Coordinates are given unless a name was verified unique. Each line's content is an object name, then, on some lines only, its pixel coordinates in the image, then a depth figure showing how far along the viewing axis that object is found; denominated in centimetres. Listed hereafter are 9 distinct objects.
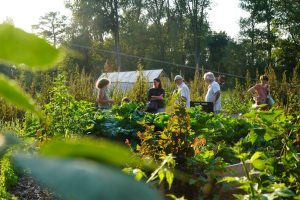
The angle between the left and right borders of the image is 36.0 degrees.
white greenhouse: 1717
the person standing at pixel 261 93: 893
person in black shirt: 860
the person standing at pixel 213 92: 804
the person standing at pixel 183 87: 766
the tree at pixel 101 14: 3806
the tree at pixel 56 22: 3941
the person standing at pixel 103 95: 762
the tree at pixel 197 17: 4019
